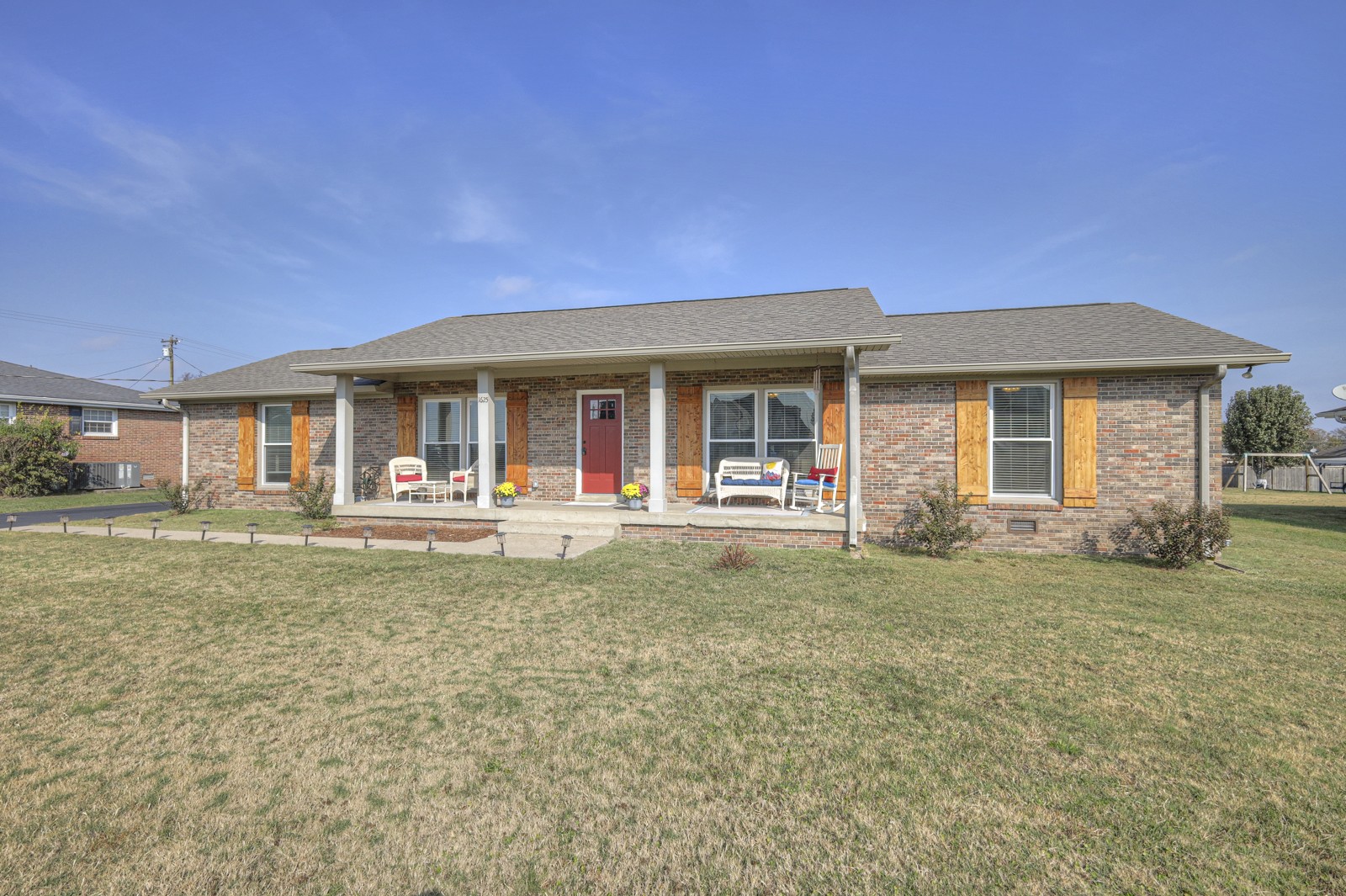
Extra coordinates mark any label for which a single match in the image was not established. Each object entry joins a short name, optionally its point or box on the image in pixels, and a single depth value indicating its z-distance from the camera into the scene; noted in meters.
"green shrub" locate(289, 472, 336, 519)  11.68
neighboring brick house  19.42
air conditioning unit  19.42
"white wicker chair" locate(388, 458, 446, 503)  11.63
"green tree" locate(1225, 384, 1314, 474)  26.94
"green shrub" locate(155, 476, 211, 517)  13.09
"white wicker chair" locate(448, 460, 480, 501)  11.61
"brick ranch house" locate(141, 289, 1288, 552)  9.22
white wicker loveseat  10.16
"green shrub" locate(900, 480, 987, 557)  9.09
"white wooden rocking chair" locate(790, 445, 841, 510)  9.83
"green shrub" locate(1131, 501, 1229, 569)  8.31
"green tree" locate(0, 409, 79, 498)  16.92
